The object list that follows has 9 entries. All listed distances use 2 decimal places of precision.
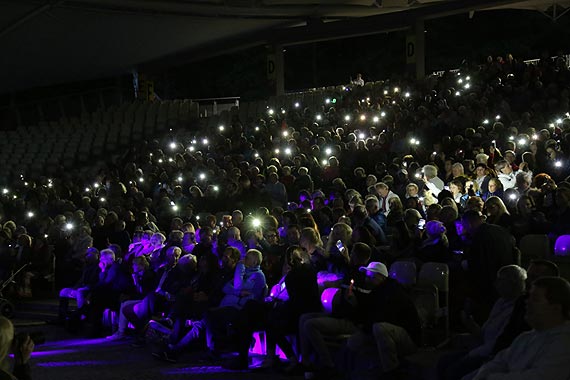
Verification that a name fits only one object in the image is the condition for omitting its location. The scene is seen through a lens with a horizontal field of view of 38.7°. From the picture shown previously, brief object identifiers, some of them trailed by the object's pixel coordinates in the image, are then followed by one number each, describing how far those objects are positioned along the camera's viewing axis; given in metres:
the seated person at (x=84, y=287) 11.91
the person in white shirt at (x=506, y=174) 11.78
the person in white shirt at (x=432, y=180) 12.21
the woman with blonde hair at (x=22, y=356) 5.40
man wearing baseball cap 6.95
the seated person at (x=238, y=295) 9.27
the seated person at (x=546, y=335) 4.60
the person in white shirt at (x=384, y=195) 11.65
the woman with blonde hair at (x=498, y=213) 8.90
